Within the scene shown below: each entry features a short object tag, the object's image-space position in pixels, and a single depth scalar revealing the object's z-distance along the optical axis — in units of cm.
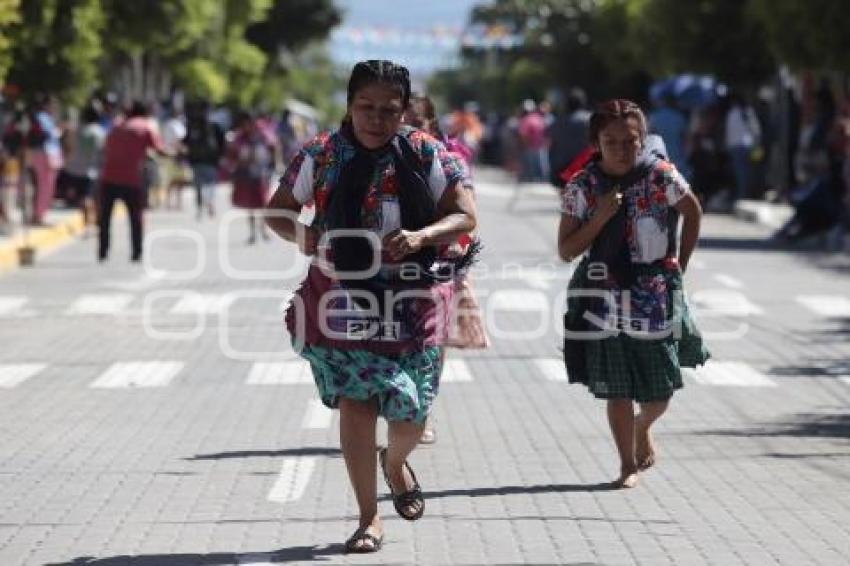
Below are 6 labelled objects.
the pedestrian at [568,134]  3134
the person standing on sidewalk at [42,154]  3262
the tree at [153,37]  3912
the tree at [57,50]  3284
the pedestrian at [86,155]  3447
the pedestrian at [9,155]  3173
